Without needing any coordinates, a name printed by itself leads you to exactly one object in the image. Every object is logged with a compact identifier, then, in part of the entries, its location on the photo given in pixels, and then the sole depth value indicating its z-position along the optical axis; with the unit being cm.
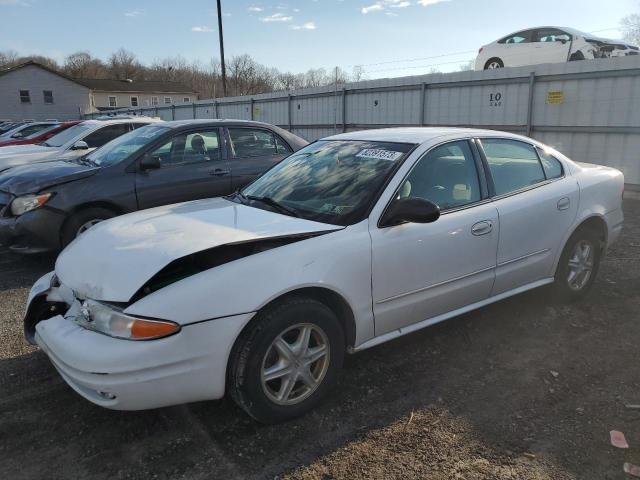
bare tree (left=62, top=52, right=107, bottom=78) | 8021
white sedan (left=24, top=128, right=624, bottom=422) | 247
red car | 1338
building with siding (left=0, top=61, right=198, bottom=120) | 4859
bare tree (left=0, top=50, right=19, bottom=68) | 8100
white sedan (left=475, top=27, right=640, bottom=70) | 1271
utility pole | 3039
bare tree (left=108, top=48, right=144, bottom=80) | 8481
